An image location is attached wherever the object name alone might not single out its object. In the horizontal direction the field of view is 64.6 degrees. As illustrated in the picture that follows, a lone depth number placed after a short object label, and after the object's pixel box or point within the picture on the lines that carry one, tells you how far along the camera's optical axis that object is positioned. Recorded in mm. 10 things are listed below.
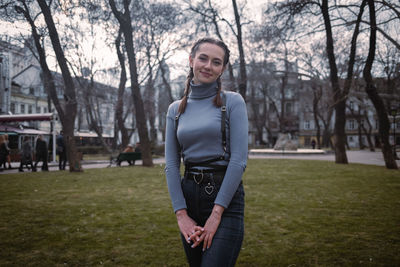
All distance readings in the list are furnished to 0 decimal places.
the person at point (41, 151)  16734
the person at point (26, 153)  17469
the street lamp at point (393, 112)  21294
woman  1928
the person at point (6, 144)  17188
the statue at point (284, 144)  35406
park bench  20156
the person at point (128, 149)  21566
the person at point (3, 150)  17047
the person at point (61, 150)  17578
